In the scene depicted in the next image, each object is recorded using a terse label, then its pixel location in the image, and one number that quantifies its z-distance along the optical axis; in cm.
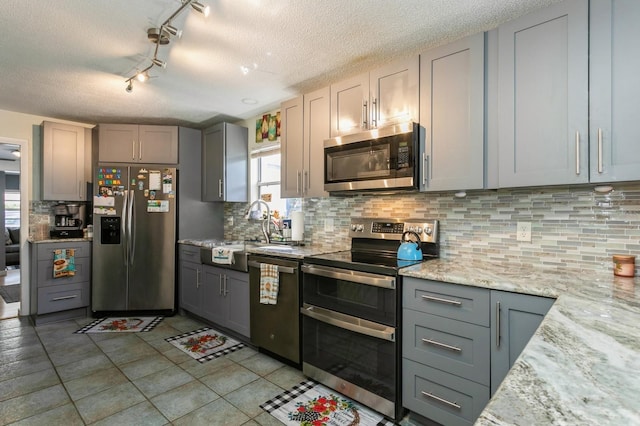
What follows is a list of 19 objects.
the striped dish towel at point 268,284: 258
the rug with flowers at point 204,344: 281
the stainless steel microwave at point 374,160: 211
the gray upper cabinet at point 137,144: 384
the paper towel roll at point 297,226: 322
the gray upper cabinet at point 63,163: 384
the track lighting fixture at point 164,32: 174
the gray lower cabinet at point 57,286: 360
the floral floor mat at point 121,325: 338
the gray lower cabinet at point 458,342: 151
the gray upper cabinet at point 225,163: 387
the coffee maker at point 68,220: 401
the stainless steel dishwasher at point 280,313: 247
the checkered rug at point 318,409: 192
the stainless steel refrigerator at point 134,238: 378
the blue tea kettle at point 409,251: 218
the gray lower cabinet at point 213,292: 299
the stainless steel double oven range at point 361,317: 189
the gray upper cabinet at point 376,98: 218
